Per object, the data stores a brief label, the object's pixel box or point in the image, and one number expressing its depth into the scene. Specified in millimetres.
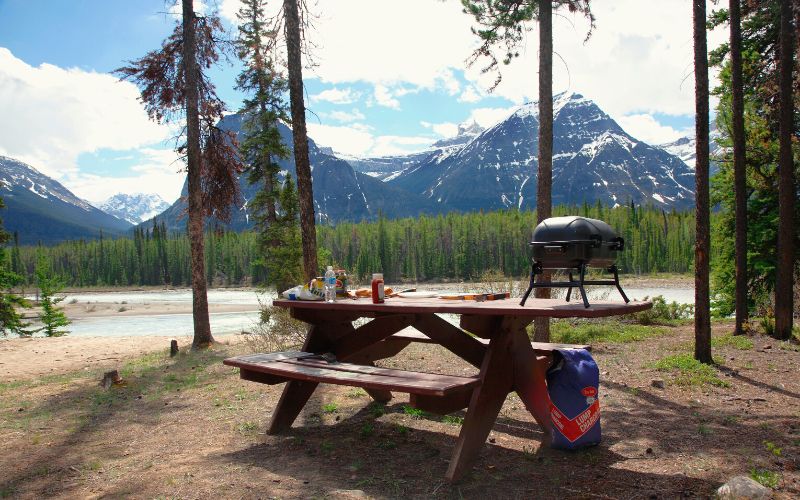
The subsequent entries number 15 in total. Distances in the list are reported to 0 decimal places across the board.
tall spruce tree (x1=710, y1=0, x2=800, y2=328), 13859
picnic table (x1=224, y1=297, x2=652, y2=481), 3945
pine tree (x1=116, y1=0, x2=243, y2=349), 12500
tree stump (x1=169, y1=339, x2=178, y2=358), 11703
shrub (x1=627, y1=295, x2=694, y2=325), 15741
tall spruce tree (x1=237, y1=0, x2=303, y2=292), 21694
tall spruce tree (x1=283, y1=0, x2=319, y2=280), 10328
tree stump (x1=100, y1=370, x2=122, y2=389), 8312
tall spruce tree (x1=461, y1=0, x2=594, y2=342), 9812
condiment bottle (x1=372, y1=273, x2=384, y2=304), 5035
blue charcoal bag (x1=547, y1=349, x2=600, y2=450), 4672
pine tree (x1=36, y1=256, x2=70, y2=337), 24203
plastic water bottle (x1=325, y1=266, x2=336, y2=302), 5551
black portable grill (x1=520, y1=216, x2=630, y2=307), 3977
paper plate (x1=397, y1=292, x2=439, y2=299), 5562
